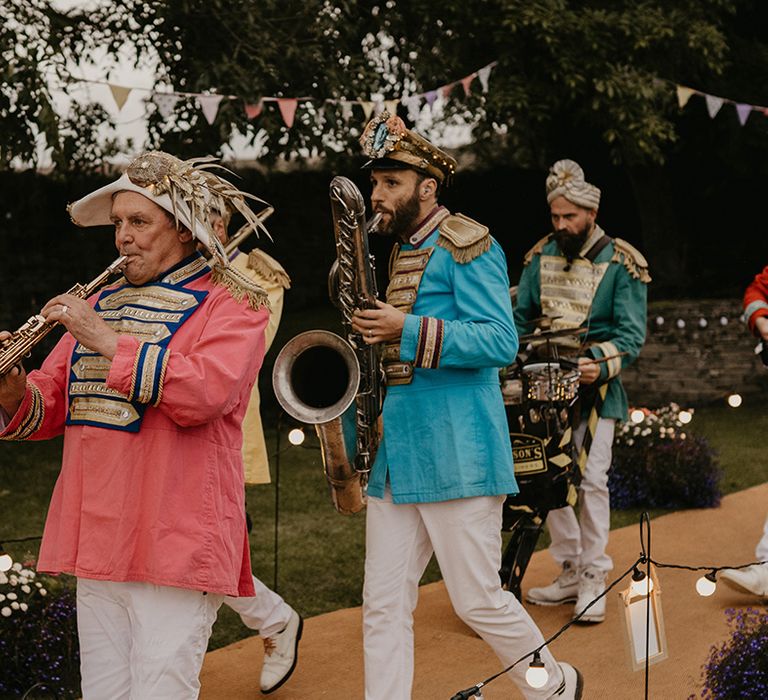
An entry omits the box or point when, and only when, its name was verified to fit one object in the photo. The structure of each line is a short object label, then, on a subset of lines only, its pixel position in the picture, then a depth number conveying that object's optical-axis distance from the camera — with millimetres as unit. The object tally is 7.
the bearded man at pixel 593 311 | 5797
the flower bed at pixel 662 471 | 8414
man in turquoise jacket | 3912
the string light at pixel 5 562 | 4758
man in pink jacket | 3168
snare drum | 5324
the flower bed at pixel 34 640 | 4805
